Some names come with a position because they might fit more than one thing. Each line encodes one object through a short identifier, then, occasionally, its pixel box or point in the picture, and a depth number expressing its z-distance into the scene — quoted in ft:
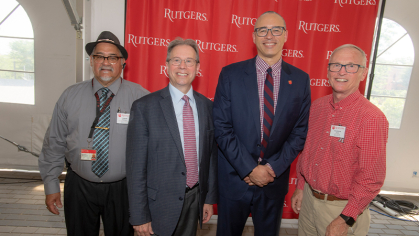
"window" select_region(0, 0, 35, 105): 14.06
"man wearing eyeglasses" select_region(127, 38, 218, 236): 4.85
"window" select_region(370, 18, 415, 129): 14.42
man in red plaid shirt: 4.92
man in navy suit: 5.65
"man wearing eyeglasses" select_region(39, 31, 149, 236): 5.95
